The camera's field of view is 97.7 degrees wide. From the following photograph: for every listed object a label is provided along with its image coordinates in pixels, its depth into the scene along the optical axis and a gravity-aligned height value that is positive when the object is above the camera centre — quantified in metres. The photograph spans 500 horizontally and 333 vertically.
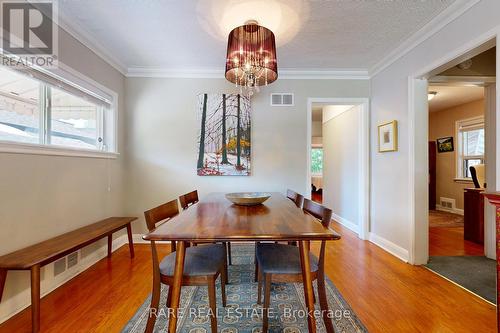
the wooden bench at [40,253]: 1.41 -0.63
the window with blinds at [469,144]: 4.61 +0.47
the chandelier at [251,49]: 1.83 +0.99
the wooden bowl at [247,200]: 1.79 -0.28
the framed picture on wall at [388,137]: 2.67 +0.37
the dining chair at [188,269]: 1.28 -0.63
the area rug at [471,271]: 1.91 -1.07
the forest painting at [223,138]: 3.13 +0.40
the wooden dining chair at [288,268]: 1.33 -0.64
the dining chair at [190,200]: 2.00 -0.34
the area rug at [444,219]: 4.04 -1.08
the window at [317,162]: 8.34 +0.14
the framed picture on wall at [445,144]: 5.17 +0.52
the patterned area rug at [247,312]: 1.47 -1.09
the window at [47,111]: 1.69 +0.51
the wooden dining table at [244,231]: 1.08 -0.34
